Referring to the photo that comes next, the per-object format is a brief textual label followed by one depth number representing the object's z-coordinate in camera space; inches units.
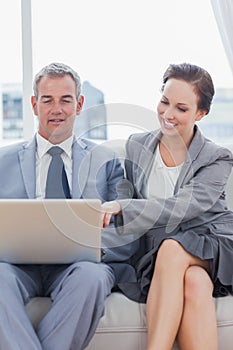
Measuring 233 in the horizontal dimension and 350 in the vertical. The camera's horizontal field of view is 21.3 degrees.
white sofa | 80.7
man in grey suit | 74.9
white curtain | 129.4
